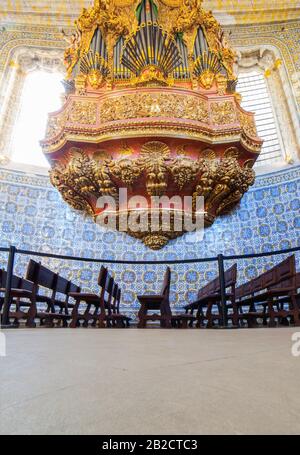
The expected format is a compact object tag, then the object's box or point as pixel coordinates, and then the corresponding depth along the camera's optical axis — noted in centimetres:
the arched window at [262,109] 798
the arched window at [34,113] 799
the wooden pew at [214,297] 433
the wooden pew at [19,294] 389
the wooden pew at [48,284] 399
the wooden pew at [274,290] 374
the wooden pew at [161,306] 432
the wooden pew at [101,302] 426
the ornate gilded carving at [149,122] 605
